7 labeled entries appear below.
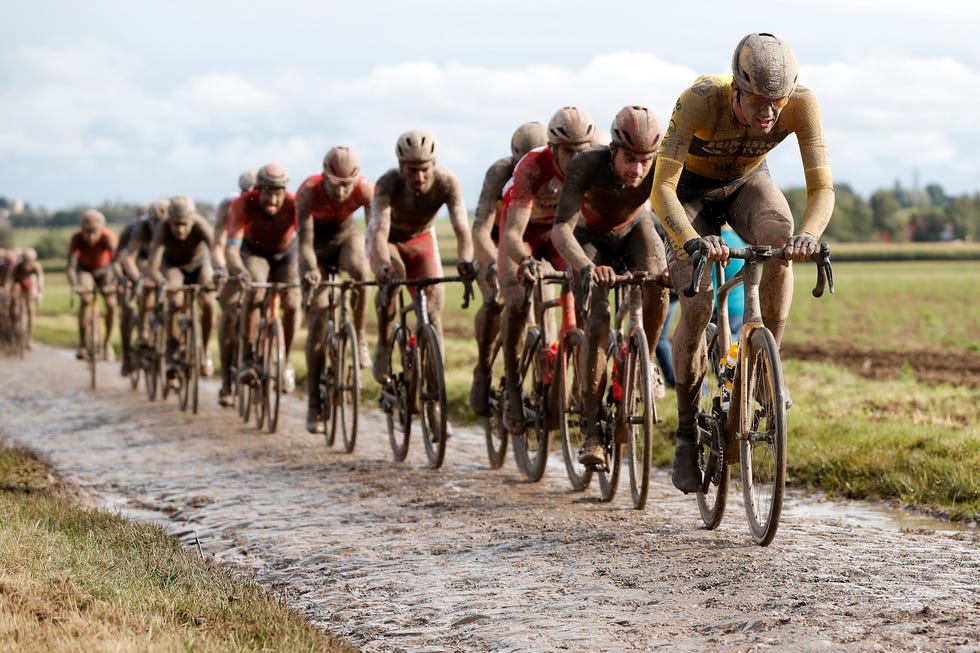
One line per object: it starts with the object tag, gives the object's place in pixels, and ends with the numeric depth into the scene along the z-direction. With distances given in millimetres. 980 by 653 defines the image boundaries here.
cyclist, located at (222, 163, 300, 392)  14000
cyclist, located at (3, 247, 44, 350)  29234
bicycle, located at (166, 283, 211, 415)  15788
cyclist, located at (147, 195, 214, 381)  17406
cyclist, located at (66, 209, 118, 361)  22016
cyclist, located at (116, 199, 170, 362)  18812
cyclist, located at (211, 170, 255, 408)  14773
